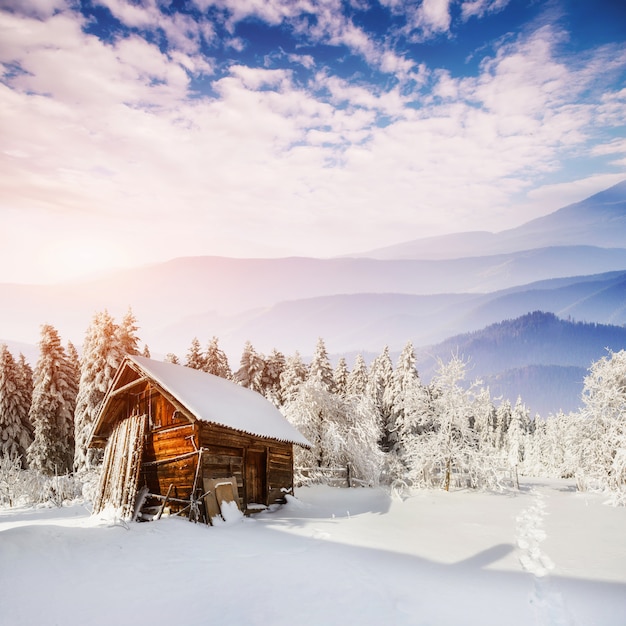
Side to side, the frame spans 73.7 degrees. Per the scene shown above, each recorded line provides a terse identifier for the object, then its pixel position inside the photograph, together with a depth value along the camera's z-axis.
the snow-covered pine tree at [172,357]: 51.72
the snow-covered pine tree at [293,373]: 41.44
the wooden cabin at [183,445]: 16.11
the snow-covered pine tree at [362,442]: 28.38
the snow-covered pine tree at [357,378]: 49.06
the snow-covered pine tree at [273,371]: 47.16
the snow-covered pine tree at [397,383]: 41.97
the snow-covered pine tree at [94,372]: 27.84
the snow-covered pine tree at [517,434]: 76.55
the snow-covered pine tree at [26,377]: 37.36
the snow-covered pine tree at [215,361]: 47.88
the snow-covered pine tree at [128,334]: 29.95
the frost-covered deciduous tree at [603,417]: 21.77
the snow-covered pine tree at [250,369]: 46.44
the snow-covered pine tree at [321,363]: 44.53
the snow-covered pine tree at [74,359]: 35.68
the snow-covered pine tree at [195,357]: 48.12
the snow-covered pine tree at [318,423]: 28.88
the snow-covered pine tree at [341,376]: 49.47
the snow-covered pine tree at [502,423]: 88.93
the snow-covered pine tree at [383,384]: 43.88
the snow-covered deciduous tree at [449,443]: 25.53
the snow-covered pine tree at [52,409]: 32.44
